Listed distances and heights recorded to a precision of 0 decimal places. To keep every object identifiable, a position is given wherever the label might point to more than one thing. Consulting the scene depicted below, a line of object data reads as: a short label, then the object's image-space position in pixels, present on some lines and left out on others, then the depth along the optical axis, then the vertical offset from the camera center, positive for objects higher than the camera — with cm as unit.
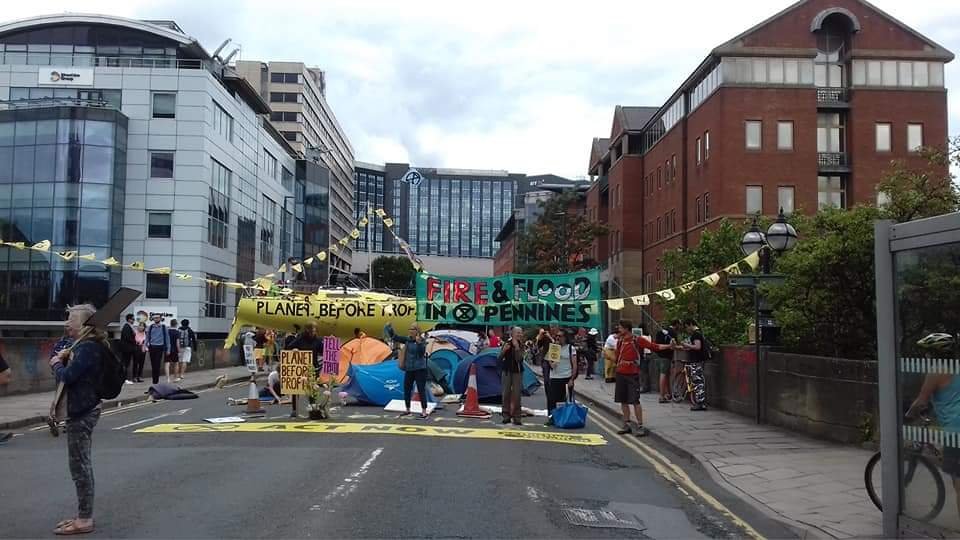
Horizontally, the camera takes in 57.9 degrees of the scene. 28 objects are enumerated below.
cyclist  598 -42
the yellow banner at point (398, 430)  1314 -156
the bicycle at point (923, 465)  621 -95
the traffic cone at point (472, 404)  1612 -137
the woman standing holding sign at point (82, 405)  667 -61
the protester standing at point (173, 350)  2295 -60
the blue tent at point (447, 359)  2055 -67
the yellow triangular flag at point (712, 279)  1874 +120
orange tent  2059 -54
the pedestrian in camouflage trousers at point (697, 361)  1702 -55
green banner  1633 +63
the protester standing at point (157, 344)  2252 -44
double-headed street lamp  1512 +138
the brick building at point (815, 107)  4569 +1213
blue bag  1476 -143
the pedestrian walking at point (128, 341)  1880 -32
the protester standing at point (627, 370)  1346 -57
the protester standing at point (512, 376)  1511 -77
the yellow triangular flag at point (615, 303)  1958 +68
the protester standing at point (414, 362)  1541 -56
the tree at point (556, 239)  5784 +624
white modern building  4619 +898
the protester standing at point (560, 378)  1614 -86
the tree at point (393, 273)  10844 +724
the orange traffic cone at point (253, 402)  1588 -135
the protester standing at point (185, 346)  2527 -56
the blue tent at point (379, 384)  1786 -111
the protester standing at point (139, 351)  2306 -64
